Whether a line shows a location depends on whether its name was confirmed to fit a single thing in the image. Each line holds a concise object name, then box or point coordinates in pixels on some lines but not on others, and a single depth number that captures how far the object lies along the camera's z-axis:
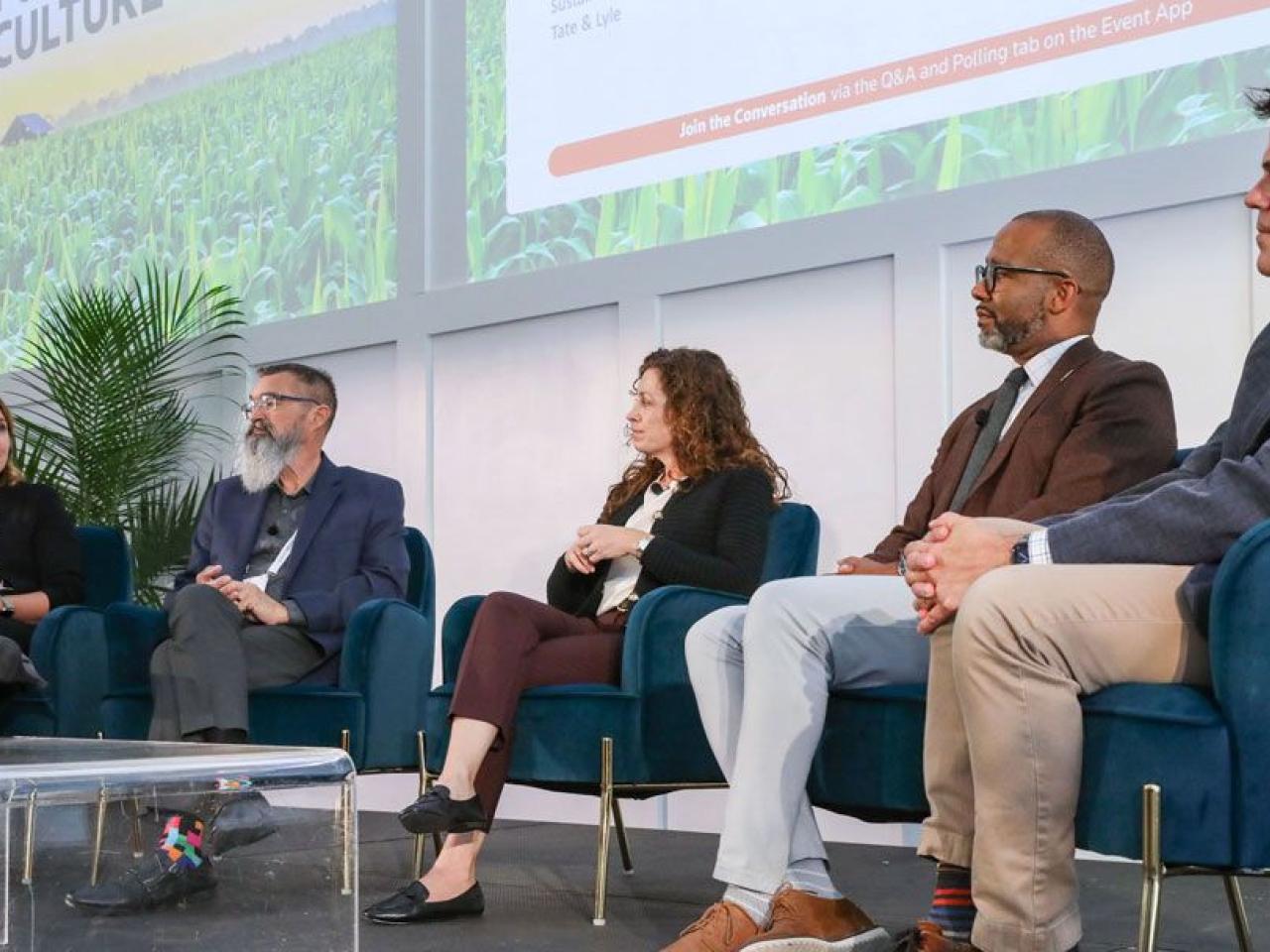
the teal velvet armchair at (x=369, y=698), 3.62
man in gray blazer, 1.96
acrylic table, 1.92
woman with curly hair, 3.01
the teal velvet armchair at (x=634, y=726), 3.04
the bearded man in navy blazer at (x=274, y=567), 3.57
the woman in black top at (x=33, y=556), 4.28
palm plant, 5.79
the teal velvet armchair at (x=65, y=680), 4.11
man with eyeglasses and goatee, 2.37
